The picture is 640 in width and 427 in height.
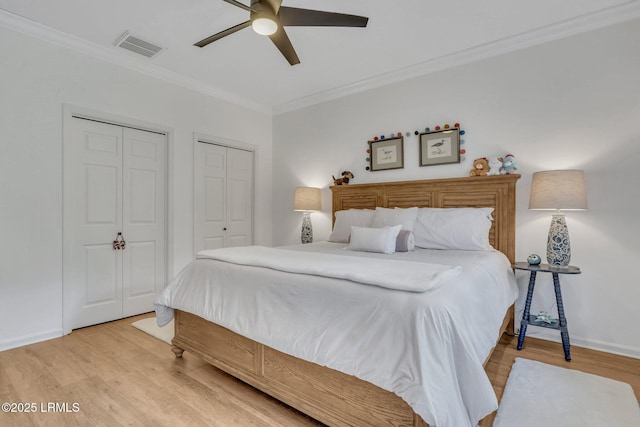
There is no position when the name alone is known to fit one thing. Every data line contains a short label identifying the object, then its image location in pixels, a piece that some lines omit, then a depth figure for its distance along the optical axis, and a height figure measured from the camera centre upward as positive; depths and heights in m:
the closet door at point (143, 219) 3.26 -0.11
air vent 2.80 +1.54
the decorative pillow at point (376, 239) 2.57 -0.25
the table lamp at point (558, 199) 2.32 +0.09
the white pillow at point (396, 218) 2.93 -0.07
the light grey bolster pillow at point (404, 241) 2.66 -0.27
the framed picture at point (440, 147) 3.16 +0.66
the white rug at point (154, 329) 2.72 -1.12
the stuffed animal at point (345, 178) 3.93 +0.40
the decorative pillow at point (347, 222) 3.28 -0.13
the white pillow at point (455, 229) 2.67 -0.17
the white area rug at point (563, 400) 1.59 -1.07
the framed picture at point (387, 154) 3.53 +0.65
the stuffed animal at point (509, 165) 2.79 +0.41
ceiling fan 1.83 +1.21
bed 1.19 -0.74
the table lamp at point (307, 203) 4.04 +0.09
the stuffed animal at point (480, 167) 2.95 +0.42
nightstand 2.31 -0.76
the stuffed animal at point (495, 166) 2.85 +0.41
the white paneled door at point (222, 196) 3.88 +0.17
